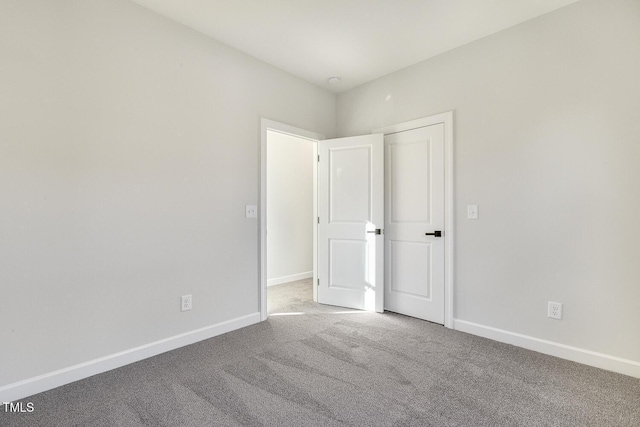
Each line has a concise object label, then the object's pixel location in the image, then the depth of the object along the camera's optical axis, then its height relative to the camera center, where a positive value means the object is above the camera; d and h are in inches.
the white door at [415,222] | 116.9 -3.1
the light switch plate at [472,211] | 106.4 +1.1
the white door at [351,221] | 131.2 -2.7
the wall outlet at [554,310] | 89.7 -29.1
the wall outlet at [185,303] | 97.9 -28.5
